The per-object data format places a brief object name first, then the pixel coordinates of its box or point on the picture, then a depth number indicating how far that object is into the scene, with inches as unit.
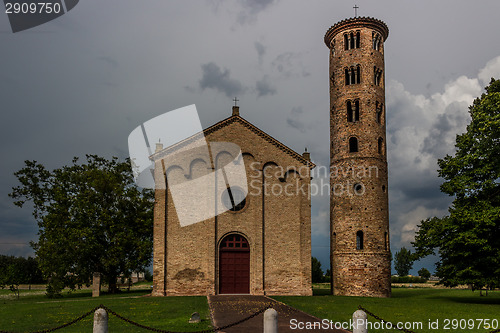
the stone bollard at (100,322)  382.9
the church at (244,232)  1069.8
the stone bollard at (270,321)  382.3
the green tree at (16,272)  1277.6
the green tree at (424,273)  2803.9
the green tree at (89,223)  1234.6
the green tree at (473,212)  926.4
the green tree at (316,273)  2272.0
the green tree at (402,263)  3511.3
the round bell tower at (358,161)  1138.7
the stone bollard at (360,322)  387.9
